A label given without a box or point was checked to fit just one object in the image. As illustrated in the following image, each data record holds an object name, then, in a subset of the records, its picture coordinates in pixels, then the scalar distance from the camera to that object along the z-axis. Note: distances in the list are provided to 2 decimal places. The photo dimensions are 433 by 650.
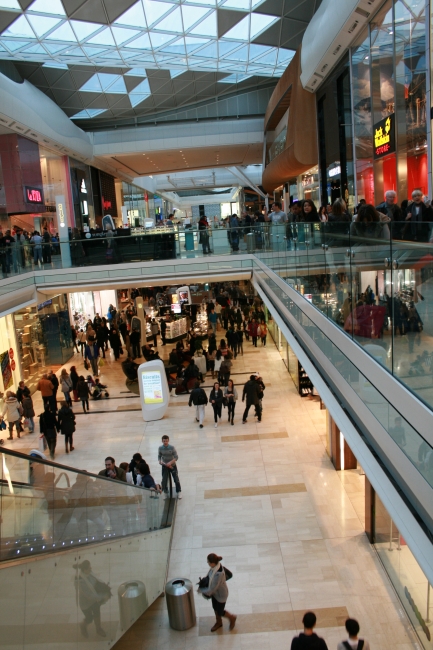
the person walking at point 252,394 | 15.72
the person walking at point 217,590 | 7.64
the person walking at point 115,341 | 24.55
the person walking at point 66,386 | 18.25
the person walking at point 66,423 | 14.42
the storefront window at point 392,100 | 11.89
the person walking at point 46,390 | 16.81
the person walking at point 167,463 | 11.61
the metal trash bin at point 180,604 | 7.82
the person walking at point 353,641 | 5.63
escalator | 4.48
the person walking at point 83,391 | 17.91
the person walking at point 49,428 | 14.55
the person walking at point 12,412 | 15.76
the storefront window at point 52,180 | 29.45
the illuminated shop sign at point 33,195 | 25.89
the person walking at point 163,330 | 27.28
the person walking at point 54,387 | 17.05
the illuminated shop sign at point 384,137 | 13.80
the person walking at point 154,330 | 26.65
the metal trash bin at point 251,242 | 21.30
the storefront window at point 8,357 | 19.16
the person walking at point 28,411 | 16.20
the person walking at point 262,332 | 25.61
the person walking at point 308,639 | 5.72
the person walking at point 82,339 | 25.60
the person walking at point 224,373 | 18.25
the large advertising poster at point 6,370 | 19.08
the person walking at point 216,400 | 15.88
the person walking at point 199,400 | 15.74
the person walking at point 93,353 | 21.99
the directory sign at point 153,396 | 16.77
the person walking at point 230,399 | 15.94
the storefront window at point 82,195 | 32.84
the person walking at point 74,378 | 18.78
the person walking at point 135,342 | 24.27
